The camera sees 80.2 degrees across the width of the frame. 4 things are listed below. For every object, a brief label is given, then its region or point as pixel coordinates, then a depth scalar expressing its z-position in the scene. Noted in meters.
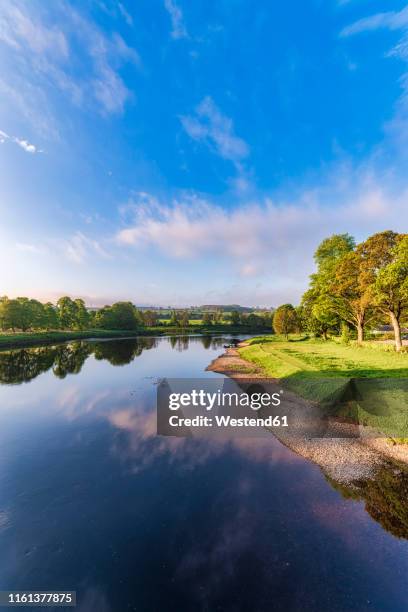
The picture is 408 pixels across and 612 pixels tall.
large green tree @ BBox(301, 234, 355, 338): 41.22
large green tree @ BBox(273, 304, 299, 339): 65.12
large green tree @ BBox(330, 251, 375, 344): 33.53
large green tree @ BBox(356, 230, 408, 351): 25.88
